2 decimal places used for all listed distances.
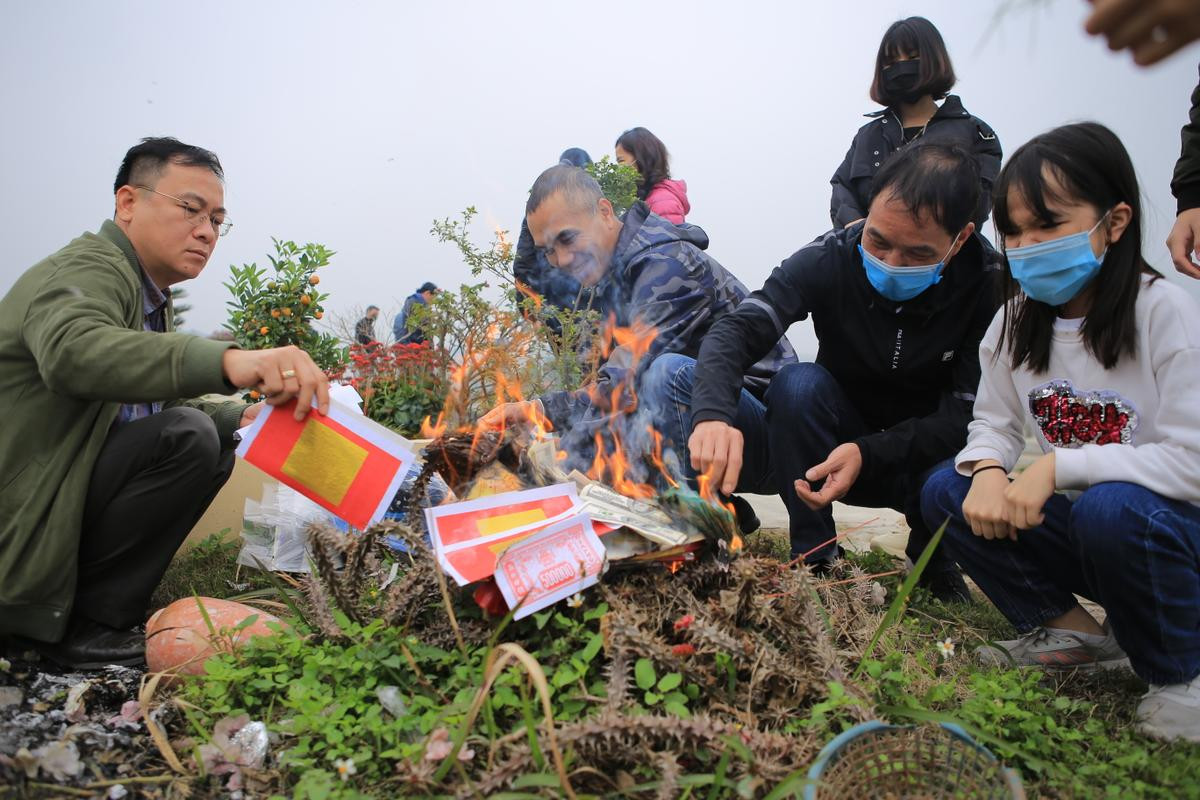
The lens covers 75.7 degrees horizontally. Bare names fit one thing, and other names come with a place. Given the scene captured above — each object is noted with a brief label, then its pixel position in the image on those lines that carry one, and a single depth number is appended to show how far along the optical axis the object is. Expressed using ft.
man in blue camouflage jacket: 12.27
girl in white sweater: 6.73
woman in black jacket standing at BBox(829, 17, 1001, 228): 13.61
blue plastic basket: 5.13
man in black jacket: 9.43
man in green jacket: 7.49
